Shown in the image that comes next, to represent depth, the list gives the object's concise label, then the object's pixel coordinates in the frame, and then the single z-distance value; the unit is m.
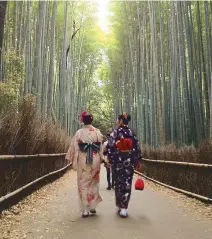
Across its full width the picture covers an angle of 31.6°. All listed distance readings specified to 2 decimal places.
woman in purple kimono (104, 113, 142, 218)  4.44
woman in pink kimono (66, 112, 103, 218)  4.35
